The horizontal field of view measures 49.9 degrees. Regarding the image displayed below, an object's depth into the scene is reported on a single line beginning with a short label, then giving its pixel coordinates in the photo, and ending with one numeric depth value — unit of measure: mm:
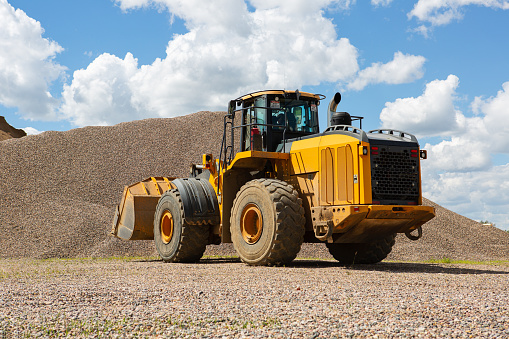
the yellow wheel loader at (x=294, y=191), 10211
